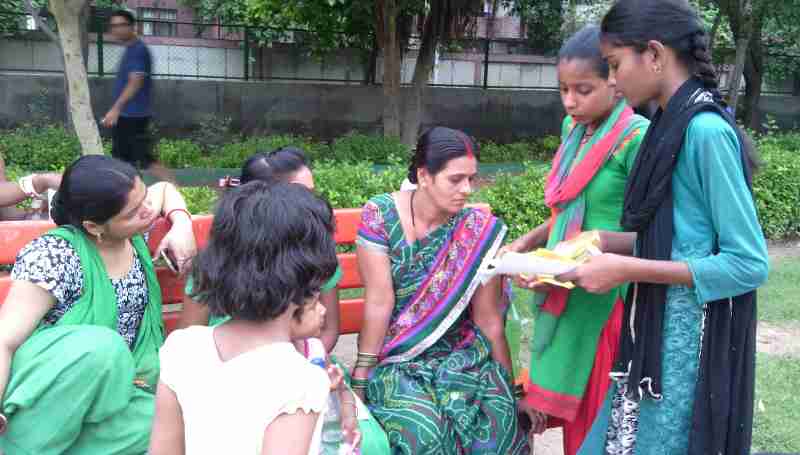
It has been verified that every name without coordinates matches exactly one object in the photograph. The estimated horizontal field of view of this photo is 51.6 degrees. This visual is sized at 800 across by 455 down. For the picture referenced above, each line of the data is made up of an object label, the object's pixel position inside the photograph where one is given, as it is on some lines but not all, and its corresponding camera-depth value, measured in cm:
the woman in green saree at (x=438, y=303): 277
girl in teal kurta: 202
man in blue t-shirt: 677
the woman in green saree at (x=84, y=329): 229
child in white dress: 166
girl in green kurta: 254
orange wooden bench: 284
